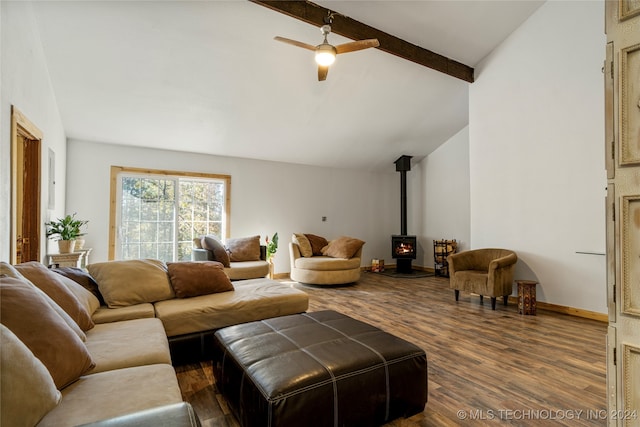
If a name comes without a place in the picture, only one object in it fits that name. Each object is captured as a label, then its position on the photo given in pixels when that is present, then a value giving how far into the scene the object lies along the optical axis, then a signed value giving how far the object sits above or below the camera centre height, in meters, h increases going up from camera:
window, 5.21 +0.10
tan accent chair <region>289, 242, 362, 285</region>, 5.59 -0.94
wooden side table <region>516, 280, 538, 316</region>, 3.81 -0.95
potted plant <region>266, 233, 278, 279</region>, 6.09 -0.59
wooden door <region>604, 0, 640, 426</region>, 1.10 +0.04
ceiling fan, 2.96 +1.62
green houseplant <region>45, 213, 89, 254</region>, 3.55 -0.18
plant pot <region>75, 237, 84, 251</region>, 4.04 -0.33
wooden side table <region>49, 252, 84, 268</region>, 3.54 -0.48
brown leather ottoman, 1.44 -0.78
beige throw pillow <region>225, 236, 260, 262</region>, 5.38 -0.53
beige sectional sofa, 0.99 -0.65
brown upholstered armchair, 3.94 -0.72
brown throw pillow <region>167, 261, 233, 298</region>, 2.77 -0.55
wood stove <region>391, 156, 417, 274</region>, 6.83 -0.48
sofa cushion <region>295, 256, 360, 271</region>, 5.59 -0.81
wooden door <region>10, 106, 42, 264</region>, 2.95 +0.21
